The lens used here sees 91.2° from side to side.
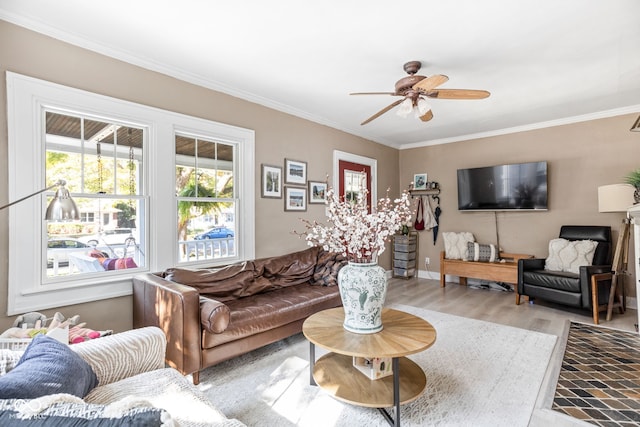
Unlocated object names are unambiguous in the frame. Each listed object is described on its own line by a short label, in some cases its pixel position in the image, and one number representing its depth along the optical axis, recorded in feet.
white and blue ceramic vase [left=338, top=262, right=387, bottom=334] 6.63
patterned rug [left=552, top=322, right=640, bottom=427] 6.43
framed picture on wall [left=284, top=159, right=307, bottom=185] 13.70
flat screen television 15.43
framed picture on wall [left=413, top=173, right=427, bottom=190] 19.90
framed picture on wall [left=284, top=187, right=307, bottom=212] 13.74
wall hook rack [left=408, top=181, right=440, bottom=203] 19.38
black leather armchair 11.78
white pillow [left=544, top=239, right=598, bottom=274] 13.21
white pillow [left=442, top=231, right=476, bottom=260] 17.33
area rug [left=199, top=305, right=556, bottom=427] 6.32
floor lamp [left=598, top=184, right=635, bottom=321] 11.97
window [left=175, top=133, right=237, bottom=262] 10.61
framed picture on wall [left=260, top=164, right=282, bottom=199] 12.69
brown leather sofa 7.40
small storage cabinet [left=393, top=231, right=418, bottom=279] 18.95
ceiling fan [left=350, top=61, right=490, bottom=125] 8.77
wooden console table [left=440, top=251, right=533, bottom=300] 14.93
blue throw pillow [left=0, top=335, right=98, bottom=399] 3.00
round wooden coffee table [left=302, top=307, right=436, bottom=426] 5.90
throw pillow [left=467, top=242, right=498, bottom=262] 16.33
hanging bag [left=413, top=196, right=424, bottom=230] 19.81
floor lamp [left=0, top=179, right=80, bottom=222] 6.10
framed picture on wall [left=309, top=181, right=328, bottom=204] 14.92
